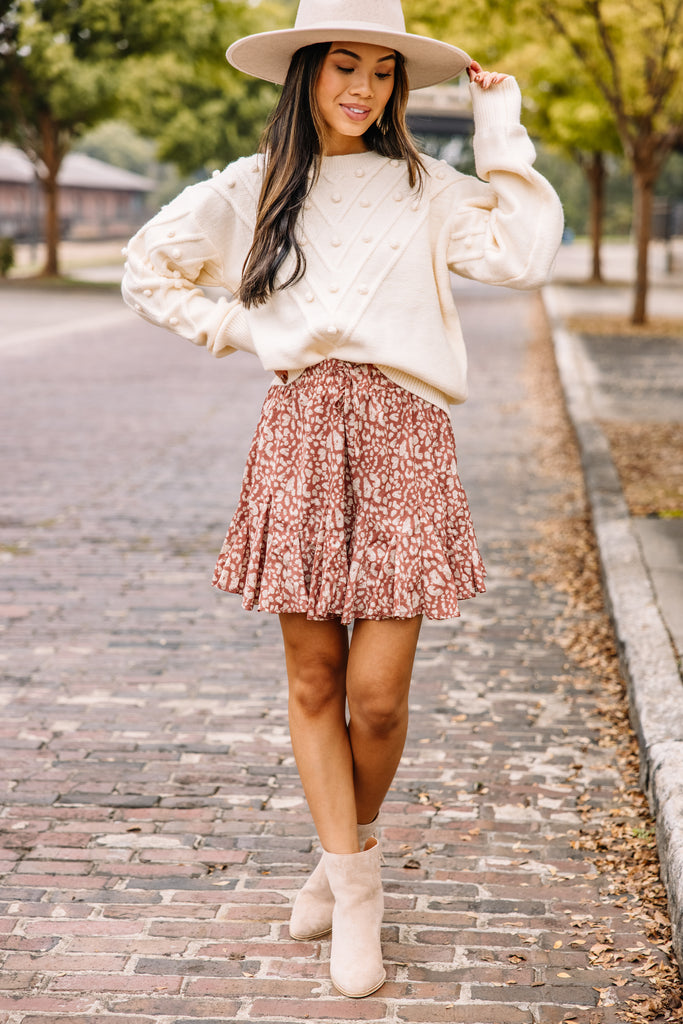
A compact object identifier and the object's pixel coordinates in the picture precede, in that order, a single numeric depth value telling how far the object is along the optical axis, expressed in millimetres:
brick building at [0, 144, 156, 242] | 55938
